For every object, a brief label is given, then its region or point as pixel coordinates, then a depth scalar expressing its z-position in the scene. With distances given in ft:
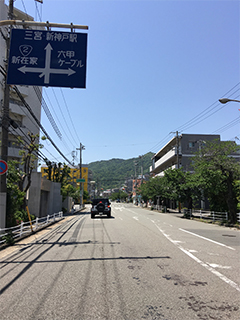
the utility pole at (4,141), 35.17
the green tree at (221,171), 65.87
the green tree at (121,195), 435.61
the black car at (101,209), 88.12
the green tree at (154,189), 132.63
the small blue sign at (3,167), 35.04
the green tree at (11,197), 39.71
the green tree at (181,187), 95.14
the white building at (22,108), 121.19
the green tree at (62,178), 110.83
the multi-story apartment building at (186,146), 148.77
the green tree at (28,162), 65.77
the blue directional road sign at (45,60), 27.04
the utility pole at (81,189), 176.92
